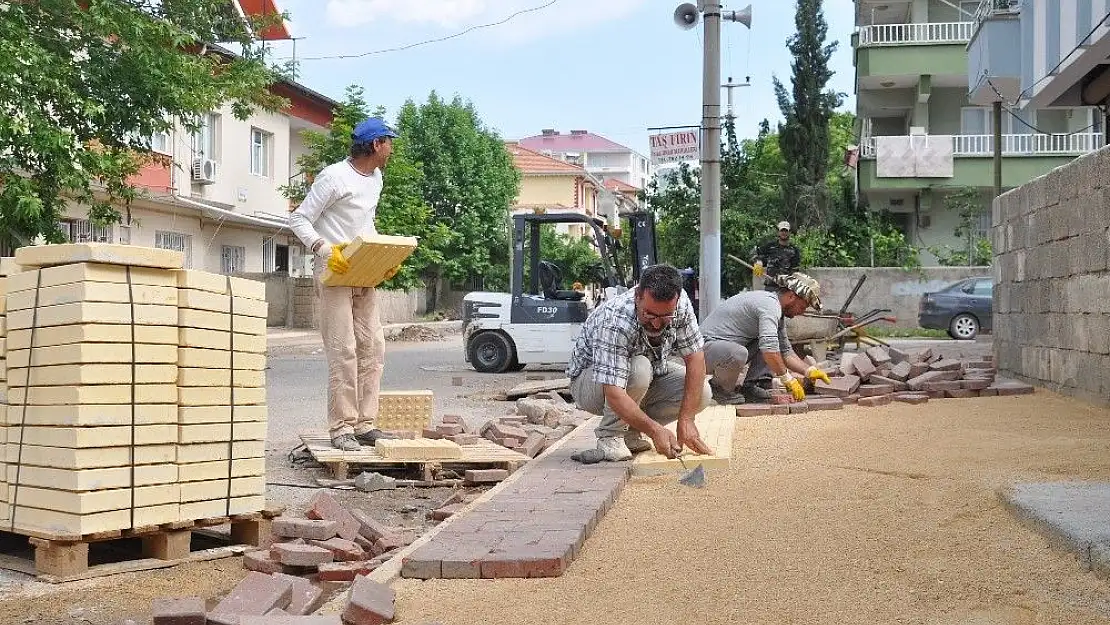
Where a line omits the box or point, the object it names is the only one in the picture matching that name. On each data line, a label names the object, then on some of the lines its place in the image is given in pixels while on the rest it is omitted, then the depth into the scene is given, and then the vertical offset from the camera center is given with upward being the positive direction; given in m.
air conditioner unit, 26.52 +3.00
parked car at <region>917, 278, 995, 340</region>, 23.62 +0.06
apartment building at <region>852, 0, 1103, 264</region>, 28.88 +4.54
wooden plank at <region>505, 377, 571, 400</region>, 12.78 -0.89
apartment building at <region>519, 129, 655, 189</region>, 125.56 +18.24
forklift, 16.06 +0.06
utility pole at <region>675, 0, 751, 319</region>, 13.80 +1.74
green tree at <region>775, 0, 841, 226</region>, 31.59 +5.13
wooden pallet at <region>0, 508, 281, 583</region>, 4.58 -1.03
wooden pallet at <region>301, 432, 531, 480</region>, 7.13 -0.95
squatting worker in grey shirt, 9.05 -0.26
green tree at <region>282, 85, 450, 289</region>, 27.58 +3.26
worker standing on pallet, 7.35 +0.06
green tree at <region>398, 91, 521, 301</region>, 43.59 +4.48
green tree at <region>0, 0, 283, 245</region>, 11.77 +2.32
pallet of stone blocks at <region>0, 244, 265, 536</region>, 4.65 -0.37
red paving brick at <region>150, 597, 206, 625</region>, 3.65 -0.96
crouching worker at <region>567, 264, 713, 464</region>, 5.96 -0.33
